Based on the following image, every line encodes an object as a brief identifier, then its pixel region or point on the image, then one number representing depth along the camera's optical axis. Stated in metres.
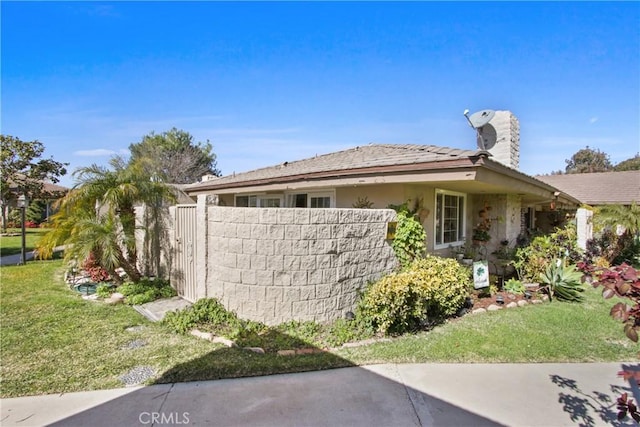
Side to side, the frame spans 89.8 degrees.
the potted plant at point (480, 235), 10.75
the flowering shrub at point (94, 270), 9.37
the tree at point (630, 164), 49.03
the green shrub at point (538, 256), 9.32
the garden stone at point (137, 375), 4.12
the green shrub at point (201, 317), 5.88
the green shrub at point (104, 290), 8.13
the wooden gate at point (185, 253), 7.07
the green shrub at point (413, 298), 5.56
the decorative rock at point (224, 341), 5.16
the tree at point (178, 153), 39.25
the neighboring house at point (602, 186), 20.29
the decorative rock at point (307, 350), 4.95
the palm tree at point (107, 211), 7.57
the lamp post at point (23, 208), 12.50
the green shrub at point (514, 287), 8.58
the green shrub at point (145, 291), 7.43
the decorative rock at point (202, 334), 5.41
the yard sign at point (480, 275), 7.96
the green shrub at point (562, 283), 8.21
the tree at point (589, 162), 53.12
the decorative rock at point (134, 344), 5.10
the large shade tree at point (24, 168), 20.23
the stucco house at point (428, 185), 6.32
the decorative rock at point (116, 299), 7.50
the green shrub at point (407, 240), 7.07
